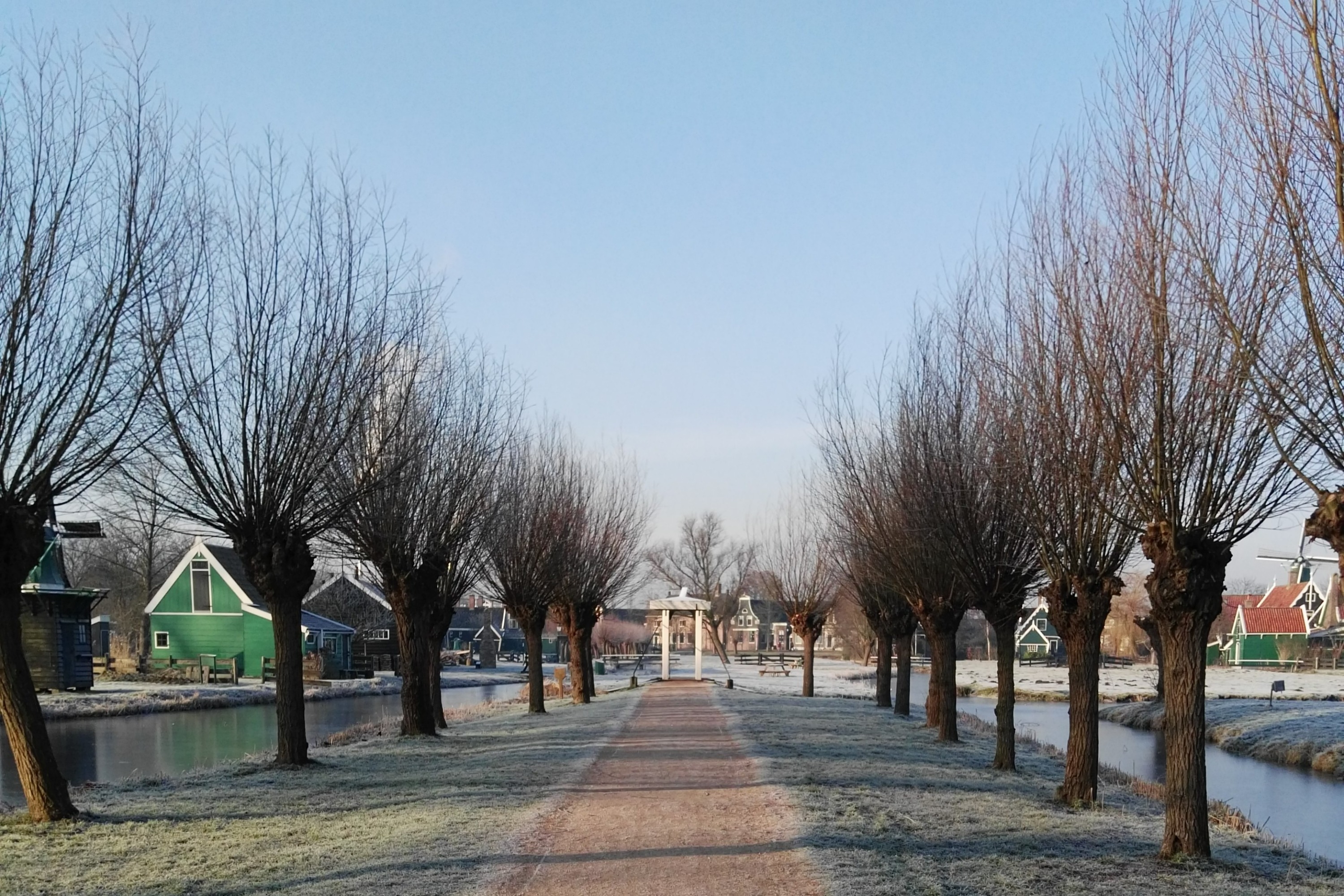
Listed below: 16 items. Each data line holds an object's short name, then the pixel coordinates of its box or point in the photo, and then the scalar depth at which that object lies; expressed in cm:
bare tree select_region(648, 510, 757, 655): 8756
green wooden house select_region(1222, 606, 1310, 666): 6631
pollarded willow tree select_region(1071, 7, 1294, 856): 941
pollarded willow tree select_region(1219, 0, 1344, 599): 739
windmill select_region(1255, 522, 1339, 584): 6644
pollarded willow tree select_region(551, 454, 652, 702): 3192
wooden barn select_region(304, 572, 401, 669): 6184
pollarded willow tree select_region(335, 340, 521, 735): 1741
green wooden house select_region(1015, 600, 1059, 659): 8594
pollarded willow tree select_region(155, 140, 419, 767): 1374
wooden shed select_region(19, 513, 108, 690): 3775
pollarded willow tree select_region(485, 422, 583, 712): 2656
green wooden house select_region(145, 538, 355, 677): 4916
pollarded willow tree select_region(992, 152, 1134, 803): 1109
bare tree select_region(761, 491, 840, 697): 3503
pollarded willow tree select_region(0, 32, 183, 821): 1036
